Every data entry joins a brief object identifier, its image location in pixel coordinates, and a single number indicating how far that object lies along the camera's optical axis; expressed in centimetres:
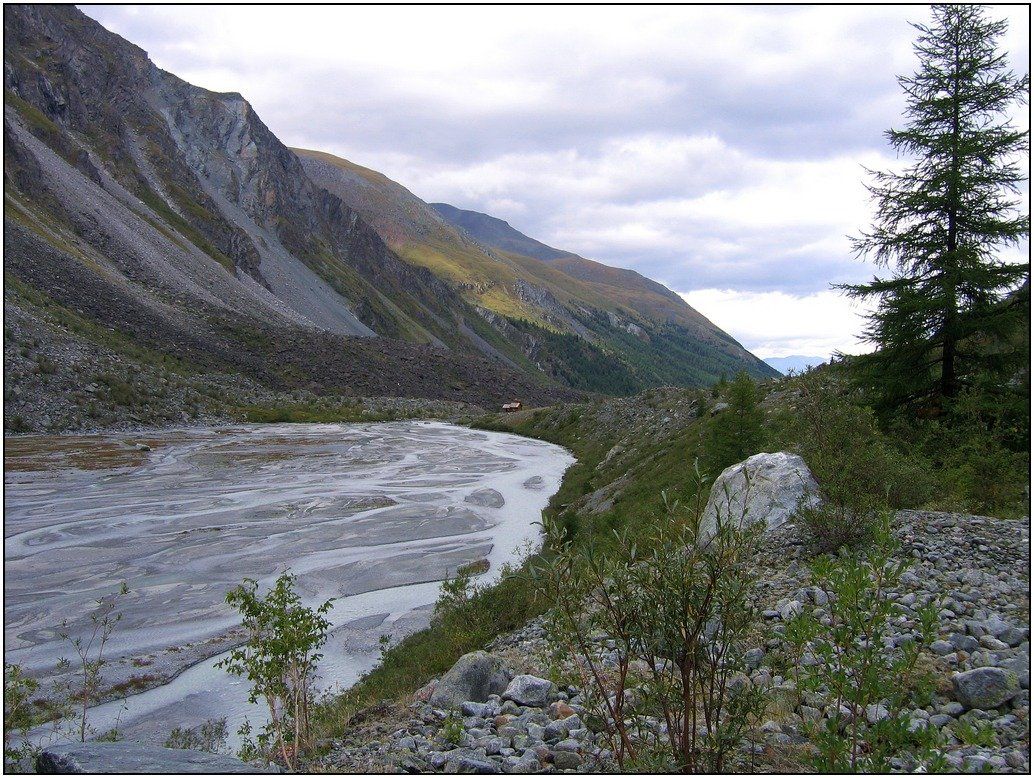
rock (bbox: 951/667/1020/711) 535
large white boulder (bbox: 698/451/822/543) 1084
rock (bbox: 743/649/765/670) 655
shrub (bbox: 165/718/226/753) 920
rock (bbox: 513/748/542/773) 549
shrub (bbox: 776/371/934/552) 924
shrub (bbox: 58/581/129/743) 1108
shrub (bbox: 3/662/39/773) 789
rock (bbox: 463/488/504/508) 3039
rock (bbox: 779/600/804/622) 723
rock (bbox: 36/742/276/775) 498
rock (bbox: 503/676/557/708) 704
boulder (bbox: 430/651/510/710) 752
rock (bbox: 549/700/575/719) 651
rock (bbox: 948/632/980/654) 609
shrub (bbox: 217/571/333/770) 705
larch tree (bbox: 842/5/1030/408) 1523
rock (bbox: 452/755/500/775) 559
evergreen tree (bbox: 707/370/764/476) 1808
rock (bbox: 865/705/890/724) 505
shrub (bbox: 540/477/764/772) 461
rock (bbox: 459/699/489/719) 685
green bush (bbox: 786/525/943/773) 415
